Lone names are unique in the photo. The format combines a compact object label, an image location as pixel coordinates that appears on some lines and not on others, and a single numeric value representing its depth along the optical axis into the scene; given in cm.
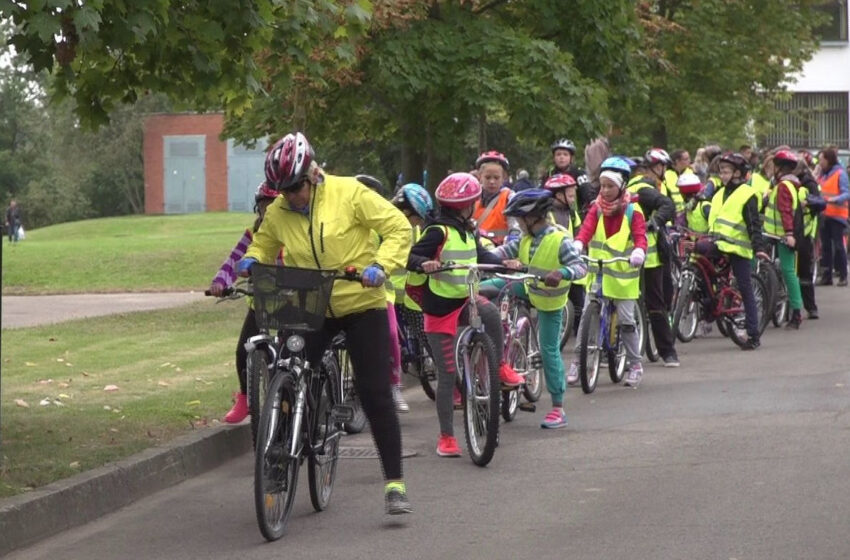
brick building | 8838
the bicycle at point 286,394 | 808
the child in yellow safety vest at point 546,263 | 1176
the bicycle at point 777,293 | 1802
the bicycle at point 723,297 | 1720
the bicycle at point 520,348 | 1227
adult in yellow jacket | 852
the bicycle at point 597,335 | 1362
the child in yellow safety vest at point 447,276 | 1064
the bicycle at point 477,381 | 1017
